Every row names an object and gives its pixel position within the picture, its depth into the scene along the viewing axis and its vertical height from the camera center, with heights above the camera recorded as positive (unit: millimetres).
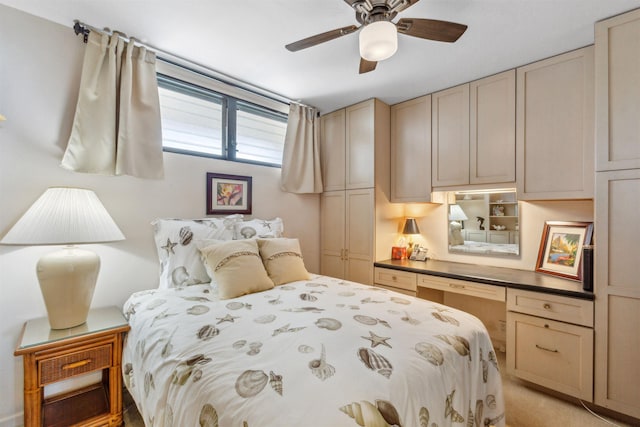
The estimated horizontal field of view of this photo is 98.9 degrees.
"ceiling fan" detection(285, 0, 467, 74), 1403 +1017
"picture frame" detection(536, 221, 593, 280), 2127 -275
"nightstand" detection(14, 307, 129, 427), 1403 -849
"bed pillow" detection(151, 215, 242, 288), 2004 -306
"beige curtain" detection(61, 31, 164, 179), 1829 +694
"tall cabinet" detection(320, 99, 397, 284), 2979 +243
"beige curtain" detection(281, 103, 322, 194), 3100 +690
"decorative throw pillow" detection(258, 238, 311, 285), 2086 -381
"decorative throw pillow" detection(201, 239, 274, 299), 1797 -391
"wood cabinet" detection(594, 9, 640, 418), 1677 +0
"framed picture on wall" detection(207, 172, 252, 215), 2535 +173
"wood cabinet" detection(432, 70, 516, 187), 2361 +748
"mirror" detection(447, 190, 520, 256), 2570 -100
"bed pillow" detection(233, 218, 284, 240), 2377 -158
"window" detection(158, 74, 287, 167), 2383 +857
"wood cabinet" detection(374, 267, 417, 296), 2635 -680
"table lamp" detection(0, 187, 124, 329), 1501 -162
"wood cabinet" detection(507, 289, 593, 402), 1821 -911
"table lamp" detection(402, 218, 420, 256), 3086 -164
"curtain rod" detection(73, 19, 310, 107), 1868 +1255
